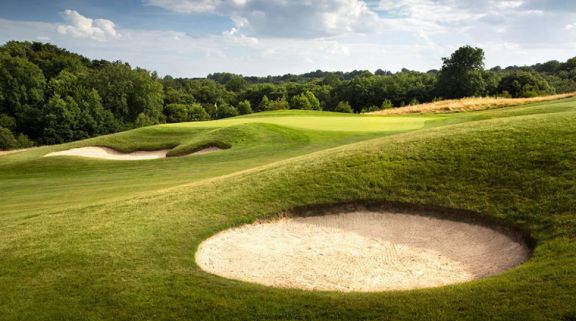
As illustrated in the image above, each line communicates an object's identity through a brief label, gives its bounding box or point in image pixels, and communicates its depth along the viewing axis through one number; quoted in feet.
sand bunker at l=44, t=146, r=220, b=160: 89.81
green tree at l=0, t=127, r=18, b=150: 197.82
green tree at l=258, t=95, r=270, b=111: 315.08
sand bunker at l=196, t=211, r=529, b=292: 25.94
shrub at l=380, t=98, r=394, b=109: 244.63
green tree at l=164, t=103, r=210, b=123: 291.58
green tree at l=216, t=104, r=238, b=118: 319.06
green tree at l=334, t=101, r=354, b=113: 266.73
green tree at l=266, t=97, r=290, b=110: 286.34
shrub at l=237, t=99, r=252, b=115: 311.68
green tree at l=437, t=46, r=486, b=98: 246.68
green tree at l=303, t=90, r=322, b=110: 289.53
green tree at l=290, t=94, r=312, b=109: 280.72
